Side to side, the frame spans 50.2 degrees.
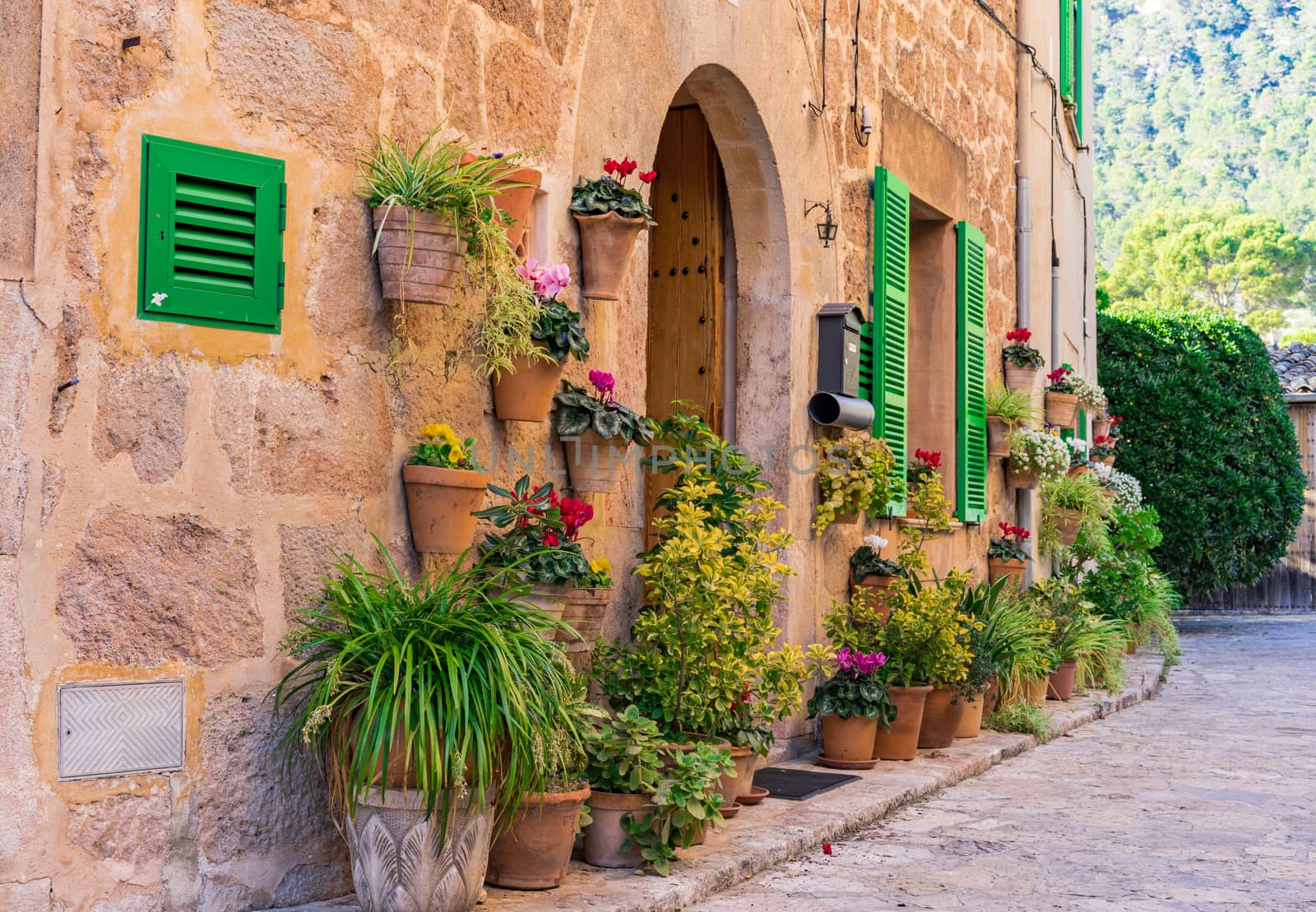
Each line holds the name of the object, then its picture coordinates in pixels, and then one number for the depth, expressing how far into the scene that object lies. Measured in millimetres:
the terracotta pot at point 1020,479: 10039
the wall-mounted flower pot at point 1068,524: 10859
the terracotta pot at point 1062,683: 9312
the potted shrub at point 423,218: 4082
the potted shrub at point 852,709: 6355
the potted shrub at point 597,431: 4863
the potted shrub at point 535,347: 4504
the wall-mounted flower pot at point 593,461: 4977
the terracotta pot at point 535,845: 4055
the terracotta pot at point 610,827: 4391
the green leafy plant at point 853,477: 6848
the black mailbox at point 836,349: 6961
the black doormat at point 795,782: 5758
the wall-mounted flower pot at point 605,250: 5008
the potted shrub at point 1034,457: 9789
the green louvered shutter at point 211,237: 3697
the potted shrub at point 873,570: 7238
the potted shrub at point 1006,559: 9516
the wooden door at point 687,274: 7008
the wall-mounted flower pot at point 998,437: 9633
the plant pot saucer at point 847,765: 6398
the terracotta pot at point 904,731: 6617
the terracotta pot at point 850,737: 6363
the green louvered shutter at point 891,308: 7629
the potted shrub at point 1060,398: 10773
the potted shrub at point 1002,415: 9617
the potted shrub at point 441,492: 4250
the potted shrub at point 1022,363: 10062
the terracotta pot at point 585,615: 4645
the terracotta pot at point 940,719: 6934
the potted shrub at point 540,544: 4426
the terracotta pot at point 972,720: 7406
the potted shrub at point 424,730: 3566
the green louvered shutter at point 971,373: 8914
